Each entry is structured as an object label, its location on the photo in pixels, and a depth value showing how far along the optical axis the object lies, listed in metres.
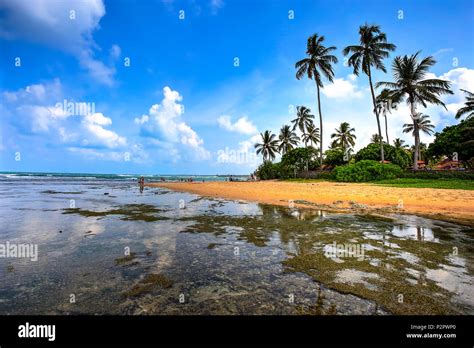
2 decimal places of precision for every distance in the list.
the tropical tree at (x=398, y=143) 71.10
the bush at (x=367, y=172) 31.45
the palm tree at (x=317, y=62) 39.50
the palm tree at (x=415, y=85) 32.84
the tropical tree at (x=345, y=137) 62.31
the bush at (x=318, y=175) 37.88
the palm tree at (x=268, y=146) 67.31
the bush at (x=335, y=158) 50.50
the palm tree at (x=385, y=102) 36.20
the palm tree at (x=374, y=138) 66.69
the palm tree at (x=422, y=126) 52.00
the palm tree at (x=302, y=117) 57.66
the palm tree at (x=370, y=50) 34.91
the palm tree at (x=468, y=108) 33.00
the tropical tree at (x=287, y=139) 63.12
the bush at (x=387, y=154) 40.84
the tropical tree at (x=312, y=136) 63.07
